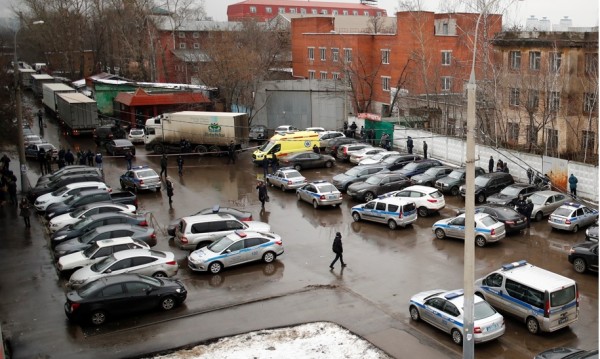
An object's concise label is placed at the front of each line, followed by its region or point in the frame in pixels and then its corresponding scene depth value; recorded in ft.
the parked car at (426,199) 85.61
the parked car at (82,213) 78.64
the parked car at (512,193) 87.86
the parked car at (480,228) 71.92
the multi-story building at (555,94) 112.16
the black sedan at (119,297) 51.49
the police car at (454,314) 46.65
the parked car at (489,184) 94.32
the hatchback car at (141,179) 100.89
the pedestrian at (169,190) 93.25
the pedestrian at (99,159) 113.56
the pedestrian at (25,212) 82.94
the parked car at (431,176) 101.82
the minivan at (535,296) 48.65
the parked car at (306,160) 118.21
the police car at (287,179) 101.04
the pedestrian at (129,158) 116.26
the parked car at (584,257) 61.77
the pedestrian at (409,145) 126.82
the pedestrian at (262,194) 90.63
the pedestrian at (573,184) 94.08
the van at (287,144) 124.57
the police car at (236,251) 64.59
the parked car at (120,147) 132.46
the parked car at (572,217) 77.25
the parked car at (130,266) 58.44
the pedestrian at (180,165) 114.83
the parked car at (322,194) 90.07
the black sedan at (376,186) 94.38
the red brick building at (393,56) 151.94
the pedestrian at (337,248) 64.80
